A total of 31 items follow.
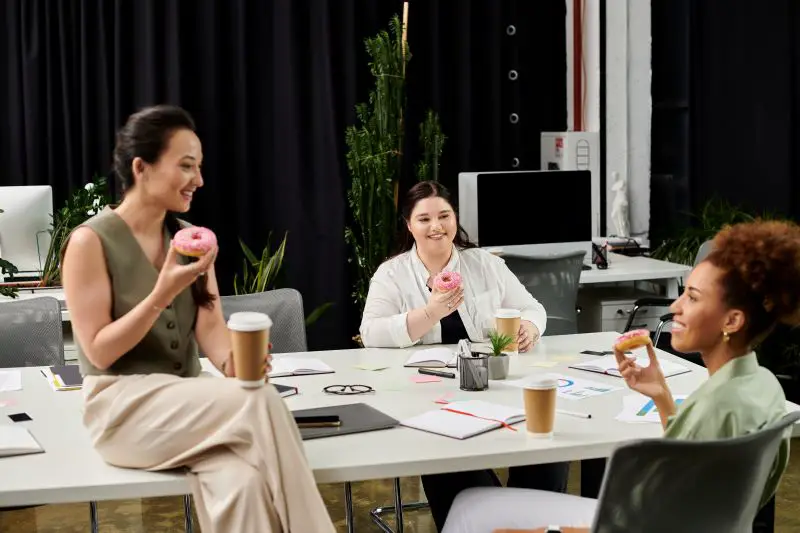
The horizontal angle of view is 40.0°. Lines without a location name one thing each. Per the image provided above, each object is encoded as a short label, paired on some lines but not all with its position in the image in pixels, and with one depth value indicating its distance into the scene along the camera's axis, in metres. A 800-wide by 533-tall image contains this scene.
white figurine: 5.97
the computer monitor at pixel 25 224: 4.50
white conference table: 2.20
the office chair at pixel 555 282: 4.73
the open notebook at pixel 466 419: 2.50
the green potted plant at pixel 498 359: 3.04
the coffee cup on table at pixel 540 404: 2.45
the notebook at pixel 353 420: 2.48
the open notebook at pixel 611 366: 3.12
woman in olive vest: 2.16
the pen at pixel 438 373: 3.07
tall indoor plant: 5.41
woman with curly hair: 2.11
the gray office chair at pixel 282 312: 3.67
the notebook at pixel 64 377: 2.98
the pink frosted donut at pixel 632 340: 2.55
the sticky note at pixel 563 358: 3.30
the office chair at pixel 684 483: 1.88
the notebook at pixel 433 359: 3.21
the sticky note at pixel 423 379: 3.02
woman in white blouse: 3.39
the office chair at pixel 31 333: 3.43
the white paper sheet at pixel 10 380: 2.97
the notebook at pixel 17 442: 2.36
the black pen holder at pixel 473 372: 2.91
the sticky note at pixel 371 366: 3.19
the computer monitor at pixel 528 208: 5.32
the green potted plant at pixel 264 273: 5.31
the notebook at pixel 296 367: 3.14
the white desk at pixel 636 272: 5.16
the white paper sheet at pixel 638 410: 2.61
